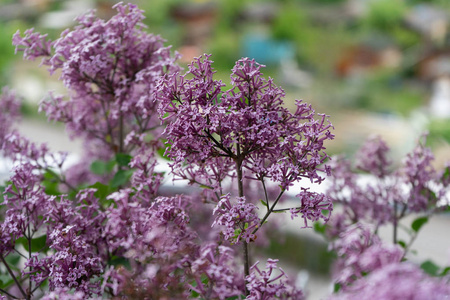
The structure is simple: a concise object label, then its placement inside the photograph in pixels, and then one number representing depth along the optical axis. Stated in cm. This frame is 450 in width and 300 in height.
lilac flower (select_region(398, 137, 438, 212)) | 161
